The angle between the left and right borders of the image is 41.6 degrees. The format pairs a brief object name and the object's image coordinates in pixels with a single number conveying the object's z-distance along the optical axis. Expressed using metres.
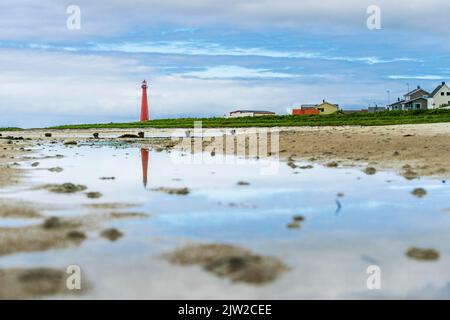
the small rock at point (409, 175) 12.59
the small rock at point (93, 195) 10.27
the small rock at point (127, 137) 49.66
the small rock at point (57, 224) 7.54
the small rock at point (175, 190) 10.85
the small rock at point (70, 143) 37.56
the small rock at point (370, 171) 13.73
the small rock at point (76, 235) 6.84
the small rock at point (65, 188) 11.22
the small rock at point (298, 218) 7.96
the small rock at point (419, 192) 9.98
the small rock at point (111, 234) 6.88
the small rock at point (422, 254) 5.88
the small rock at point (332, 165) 15.97
